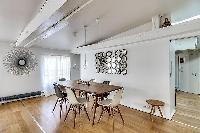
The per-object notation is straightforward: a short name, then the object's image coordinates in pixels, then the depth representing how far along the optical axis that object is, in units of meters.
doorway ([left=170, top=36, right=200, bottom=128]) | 2.78
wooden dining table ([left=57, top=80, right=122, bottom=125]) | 2.15
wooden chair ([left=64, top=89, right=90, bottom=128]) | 2.20
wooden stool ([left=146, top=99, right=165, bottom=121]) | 2.30
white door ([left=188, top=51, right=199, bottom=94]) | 4.39
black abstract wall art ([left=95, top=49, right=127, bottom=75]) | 3.18
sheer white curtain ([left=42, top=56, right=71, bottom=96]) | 4.21
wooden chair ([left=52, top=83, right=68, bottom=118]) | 2.56
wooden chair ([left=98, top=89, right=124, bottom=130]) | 2.11
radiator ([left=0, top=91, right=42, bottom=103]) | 3.48
